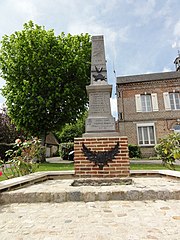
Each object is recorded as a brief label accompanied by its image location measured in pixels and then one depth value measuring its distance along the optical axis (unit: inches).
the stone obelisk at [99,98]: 161.3
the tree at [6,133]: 617.6
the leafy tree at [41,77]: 374.9
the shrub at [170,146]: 165.7
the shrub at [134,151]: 532.3
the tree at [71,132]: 1138.7
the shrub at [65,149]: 612.9
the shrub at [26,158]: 164.2
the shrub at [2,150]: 601.7
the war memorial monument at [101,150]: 142.1
